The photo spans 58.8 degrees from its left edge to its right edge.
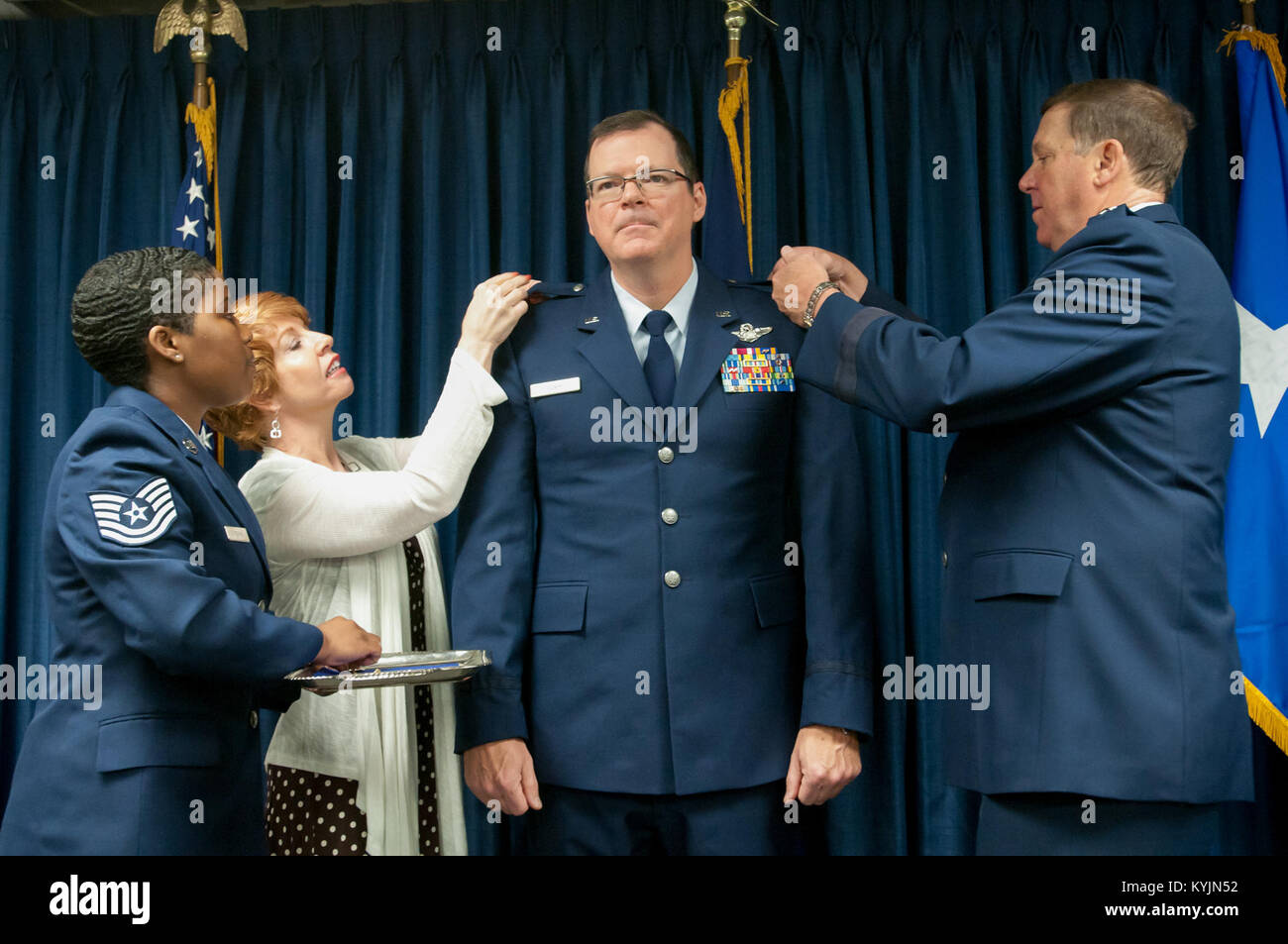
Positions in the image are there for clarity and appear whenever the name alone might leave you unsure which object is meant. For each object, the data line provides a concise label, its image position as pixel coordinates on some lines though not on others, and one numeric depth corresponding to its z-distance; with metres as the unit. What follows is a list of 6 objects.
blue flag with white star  2.64
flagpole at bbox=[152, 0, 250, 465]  2.78
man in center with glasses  2.08
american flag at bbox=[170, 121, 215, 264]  2.80
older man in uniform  1.80
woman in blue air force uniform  1.60
